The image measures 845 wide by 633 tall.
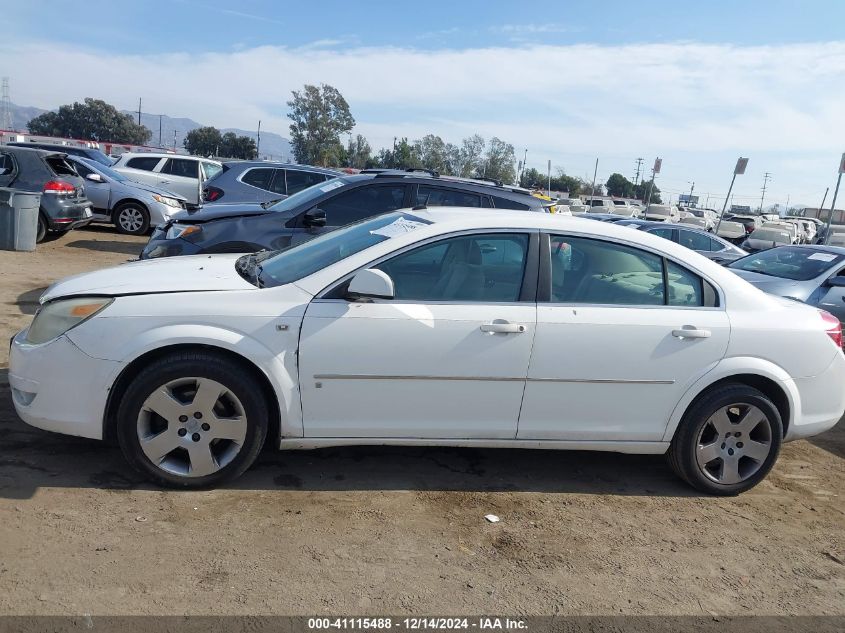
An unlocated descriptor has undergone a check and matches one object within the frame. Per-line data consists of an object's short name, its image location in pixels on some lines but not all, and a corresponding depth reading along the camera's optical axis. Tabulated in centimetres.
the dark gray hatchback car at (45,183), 1182
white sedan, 380
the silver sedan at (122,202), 1433
